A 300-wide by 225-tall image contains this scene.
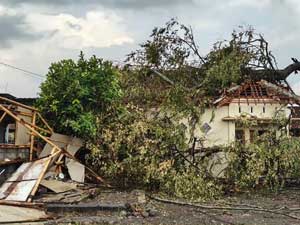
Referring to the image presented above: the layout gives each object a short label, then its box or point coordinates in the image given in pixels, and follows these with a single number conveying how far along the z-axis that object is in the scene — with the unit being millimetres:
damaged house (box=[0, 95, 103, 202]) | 12359
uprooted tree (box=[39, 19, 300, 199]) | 13117
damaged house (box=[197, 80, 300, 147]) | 14578
